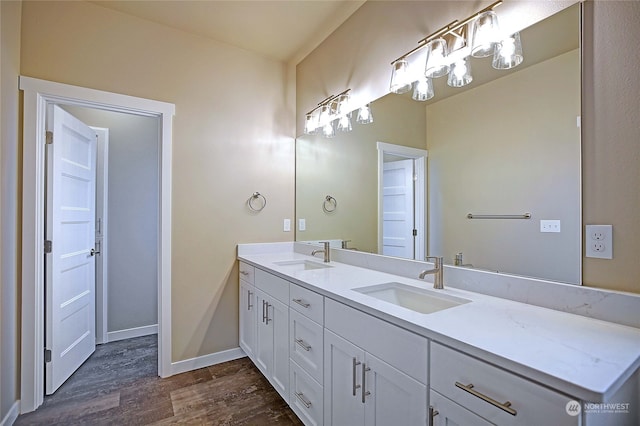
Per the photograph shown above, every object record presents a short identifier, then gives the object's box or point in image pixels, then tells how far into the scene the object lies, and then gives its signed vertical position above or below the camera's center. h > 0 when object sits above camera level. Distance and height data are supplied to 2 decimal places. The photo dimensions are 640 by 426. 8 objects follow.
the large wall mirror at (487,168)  1.17 +0.23
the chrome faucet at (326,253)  2.33 -0.30
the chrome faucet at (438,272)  1.46 -0.28
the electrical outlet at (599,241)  1.04 -0.09
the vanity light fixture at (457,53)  1.33 +0.79
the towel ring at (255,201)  2.71 +0.11
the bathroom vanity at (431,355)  0.73 -0.43
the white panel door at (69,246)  2.07 -0.26
